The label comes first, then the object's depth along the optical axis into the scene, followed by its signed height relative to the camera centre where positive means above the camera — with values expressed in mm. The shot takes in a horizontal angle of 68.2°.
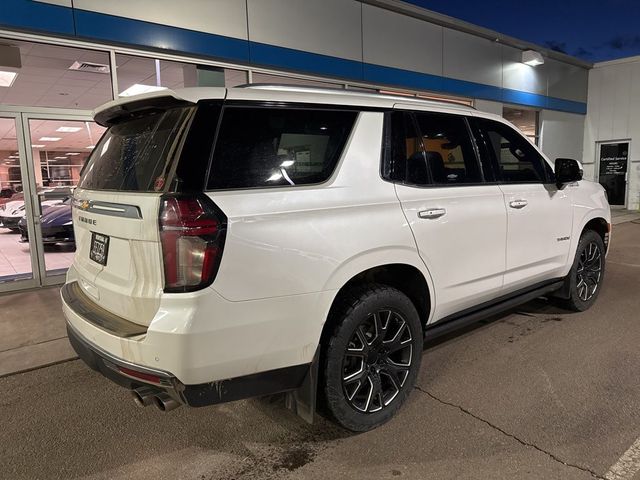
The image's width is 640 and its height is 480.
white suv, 2137 -352
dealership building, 6340 +1952
